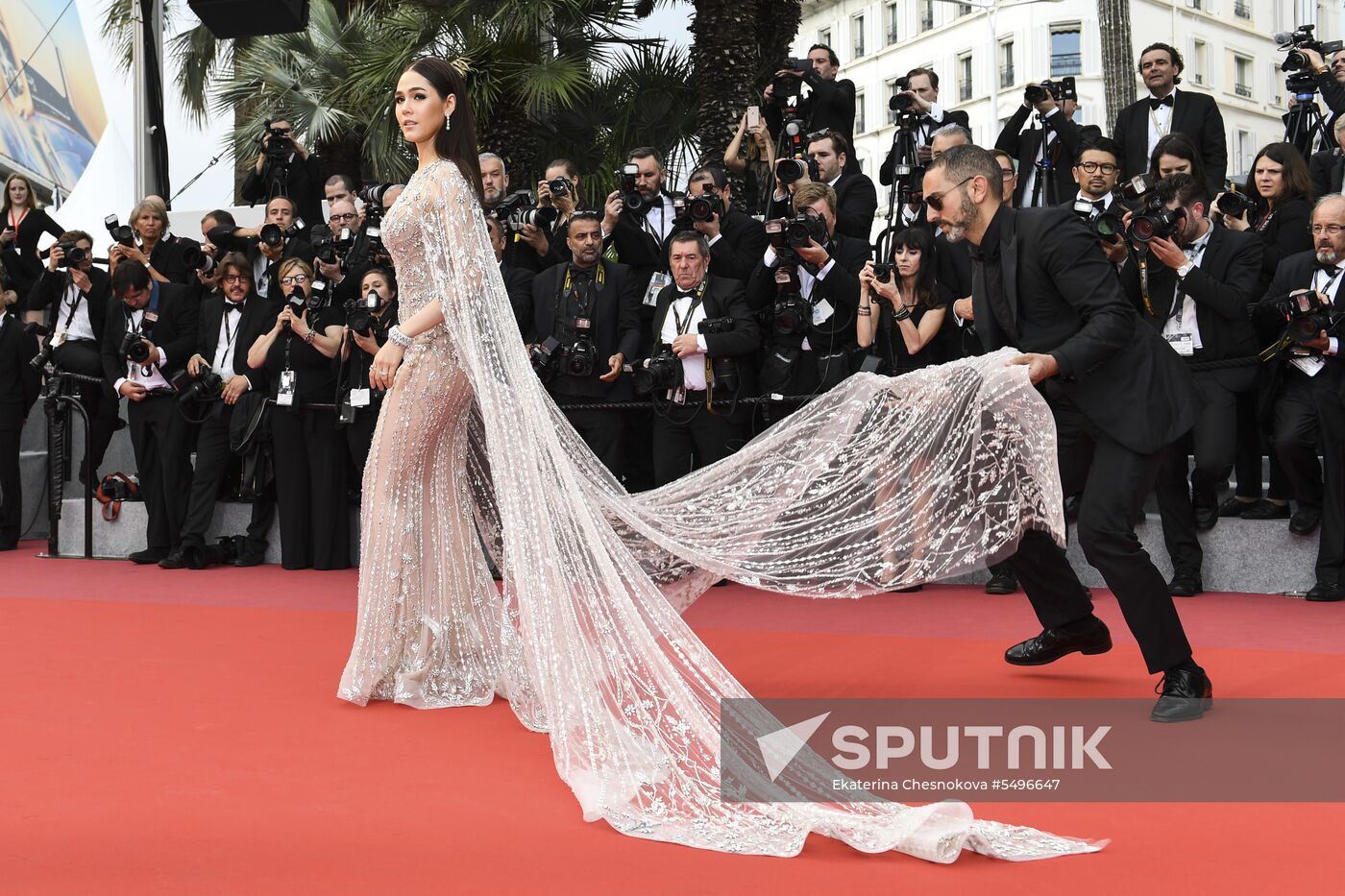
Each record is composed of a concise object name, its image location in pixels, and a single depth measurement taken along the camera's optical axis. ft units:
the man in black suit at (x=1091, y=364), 13.92
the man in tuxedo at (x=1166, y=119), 26.94
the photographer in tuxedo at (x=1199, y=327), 21.22
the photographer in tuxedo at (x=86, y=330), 29.14
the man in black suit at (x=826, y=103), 29.68
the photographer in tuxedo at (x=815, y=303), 22.99
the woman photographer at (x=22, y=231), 33.42
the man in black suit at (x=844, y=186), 25.81
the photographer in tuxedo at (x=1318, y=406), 20.77
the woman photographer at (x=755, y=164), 27.50
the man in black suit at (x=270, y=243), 26.91
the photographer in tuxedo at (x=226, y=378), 26.68
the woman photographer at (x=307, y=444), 26.07
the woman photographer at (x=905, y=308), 22.21
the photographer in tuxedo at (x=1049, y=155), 26.14
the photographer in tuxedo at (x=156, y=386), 27.22
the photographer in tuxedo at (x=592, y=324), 24.03
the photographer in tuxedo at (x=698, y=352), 22.94
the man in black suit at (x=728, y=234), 24.66
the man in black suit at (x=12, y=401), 30.30
